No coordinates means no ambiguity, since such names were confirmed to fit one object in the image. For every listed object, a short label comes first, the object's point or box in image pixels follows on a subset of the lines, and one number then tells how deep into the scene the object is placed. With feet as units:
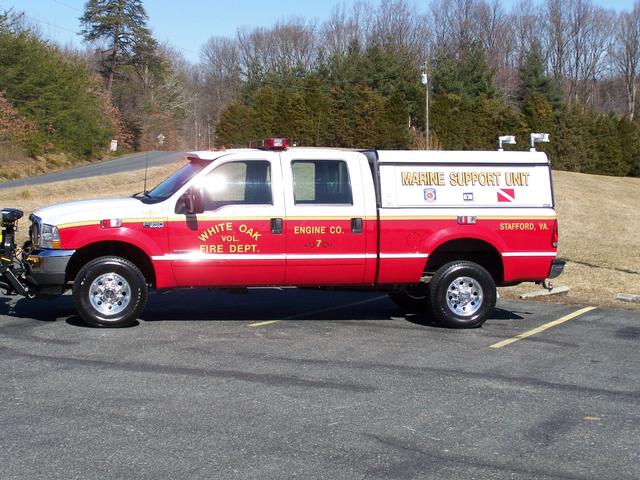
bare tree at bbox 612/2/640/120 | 297.74
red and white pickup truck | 28.32
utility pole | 139.96
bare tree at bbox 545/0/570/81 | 291.99
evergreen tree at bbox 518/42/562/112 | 206.55
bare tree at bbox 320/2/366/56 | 283.18
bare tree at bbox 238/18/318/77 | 291.58
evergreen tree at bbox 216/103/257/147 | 189.18
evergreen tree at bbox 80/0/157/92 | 235.61
